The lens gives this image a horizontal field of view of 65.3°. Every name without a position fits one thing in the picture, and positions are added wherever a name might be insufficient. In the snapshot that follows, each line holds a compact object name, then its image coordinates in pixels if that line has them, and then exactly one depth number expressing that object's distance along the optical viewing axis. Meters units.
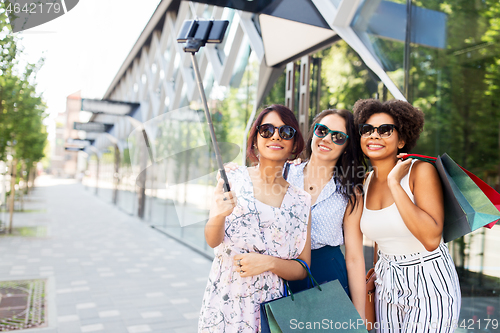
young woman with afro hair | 1.77
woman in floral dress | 1.75
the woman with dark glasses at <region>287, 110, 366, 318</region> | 1.99
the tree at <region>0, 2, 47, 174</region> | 4.83
